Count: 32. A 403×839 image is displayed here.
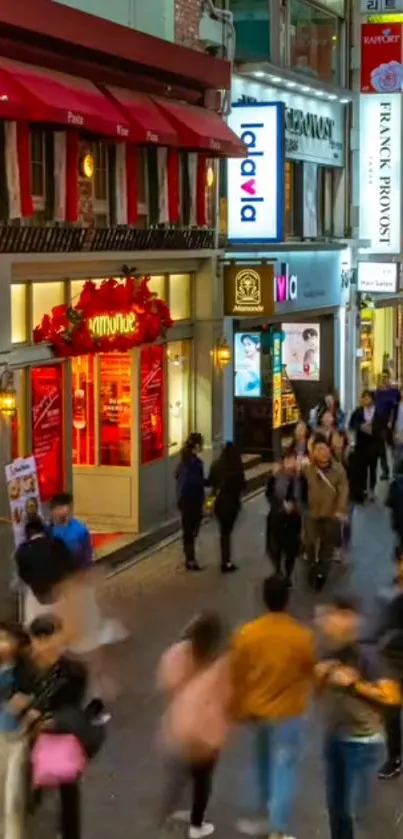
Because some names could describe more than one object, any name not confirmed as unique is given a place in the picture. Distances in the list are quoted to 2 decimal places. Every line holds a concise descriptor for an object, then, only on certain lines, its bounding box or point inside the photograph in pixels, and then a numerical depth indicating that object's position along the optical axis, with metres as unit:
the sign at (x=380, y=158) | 30.98
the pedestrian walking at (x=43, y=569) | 10.99
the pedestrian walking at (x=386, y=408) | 23.77
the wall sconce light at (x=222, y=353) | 21.84
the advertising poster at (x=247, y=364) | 25.81
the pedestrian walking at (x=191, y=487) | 17.05
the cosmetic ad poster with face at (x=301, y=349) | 29.83
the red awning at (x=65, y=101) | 14.59
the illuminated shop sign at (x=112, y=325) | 17.64
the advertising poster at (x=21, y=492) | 13.97
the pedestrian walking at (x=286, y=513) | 15.95
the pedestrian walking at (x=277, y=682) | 8.63
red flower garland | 16.83
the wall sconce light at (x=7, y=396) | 15.07
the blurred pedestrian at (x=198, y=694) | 8.45
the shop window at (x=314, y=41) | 27.02
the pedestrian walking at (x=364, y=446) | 21.55
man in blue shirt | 12.24
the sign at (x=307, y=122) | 24.21
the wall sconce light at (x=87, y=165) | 17.19
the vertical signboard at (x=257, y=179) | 23.14
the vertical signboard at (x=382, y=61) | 30.34
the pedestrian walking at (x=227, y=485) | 17.03
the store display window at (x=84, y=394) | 19.66
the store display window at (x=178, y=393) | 21.20
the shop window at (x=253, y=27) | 25.20
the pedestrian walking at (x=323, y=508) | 15.62
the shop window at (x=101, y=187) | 17.88
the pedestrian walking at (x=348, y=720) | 8.26
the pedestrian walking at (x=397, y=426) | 21.58
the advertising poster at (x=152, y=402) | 19.95
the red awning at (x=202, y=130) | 18.97
